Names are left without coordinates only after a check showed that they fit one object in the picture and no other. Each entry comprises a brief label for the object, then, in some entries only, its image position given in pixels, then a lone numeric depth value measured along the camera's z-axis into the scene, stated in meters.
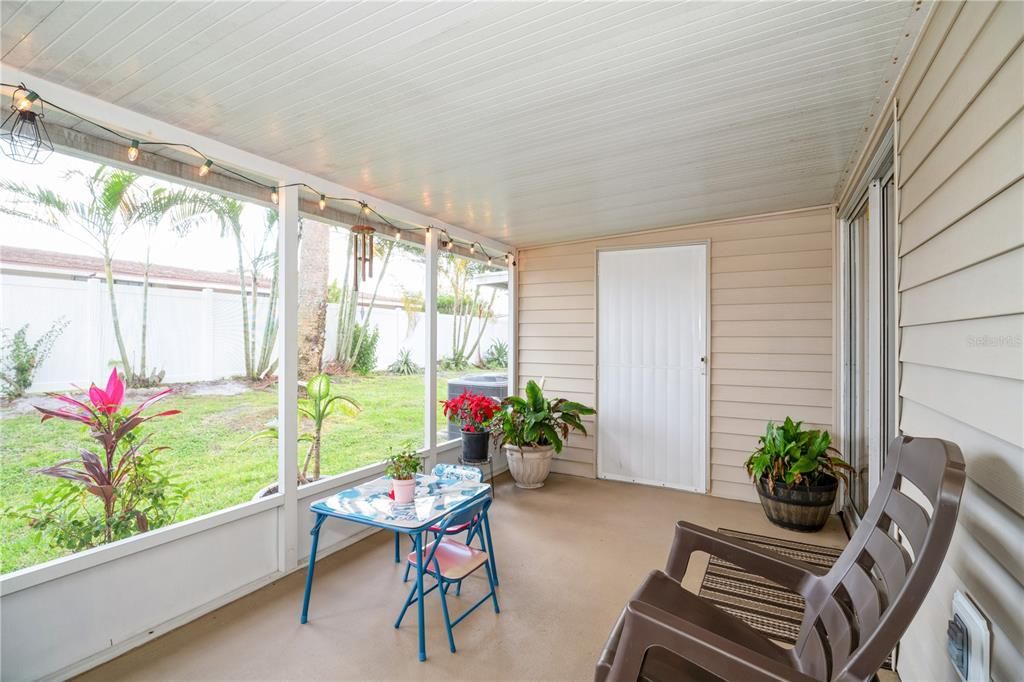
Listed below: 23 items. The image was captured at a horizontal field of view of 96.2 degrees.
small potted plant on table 2.40
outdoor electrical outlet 1.06
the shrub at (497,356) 5.24
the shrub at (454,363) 4.43
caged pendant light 1.80
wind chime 3.23
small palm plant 3.39
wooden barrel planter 3.30
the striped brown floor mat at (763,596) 2.32
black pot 4.02
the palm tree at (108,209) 2.09
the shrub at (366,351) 4.04
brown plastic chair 0.98
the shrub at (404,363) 4.35
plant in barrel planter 3.30
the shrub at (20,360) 2.01
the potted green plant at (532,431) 4.30
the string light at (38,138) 1.79
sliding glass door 2.47
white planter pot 4.30
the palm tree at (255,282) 3.15
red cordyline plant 2.12
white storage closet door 4.29
